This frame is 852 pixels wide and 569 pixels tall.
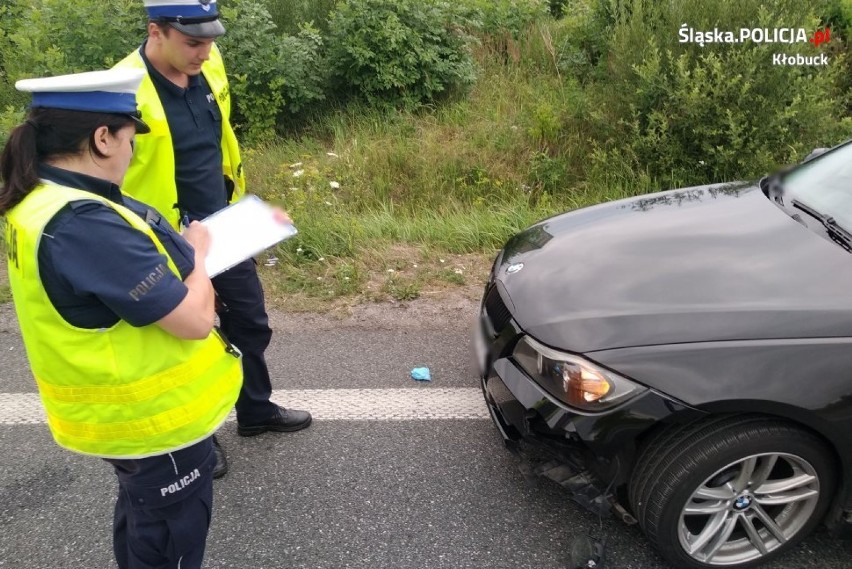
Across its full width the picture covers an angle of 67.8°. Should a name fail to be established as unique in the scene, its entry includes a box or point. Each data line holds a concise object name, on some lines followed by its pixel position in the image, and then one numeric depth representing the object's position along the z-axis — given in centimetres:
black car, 197
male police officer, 230
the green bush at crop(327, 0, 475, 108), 674
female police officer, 146
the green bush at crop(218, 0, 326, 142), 670
